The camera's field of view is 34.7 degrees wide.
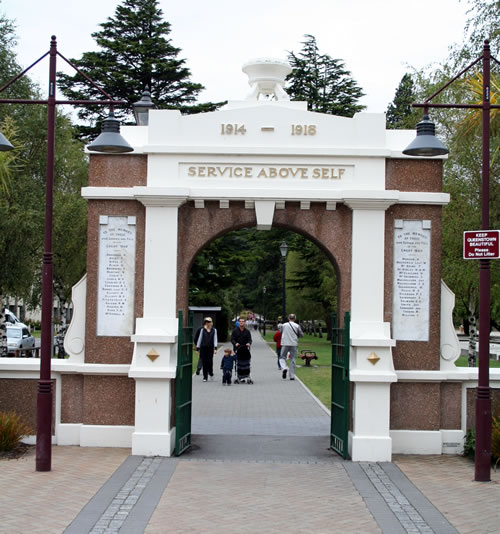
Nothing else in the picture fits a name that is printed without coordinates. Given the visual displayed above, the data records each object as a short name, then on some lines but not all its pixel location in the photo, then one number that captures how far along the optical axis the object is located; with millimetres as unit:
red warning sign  9680
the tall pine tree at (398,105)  52300
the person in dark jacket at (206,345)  21094
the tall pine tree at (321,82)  44969
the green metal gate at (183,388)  11078
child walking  21906
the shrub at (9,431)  10719
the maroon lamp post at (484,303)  9648
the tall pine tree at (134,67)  38281
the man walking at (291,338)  22656
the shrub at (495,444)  10492
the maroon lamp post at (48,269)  9781
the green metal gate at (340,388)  11070
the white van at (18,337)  34891
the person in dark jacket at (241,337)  21328
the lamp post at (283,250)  35984
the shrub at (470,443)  11188
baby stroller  21859
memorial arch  11453
